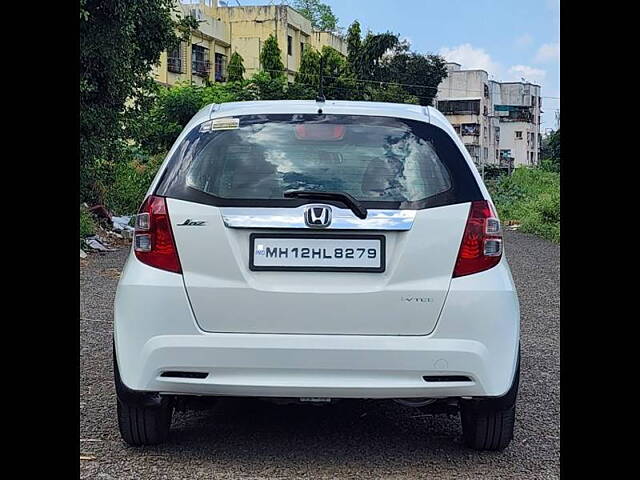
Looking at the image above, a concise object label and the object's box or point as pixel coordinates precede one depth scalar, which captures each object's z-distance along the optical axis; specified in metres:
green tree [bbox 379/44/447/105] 56.25
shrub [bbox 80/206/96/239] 15.61
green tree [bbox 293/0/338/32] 77.01
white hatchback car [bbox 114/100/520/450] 3.62
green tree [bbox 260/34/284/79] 48.36
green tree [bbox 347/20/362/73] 53.59
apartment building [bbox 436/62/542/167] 88.19
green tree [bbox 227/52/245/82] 47.75
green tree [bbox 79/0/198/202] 13.59
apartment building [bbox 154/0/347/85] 48.75
